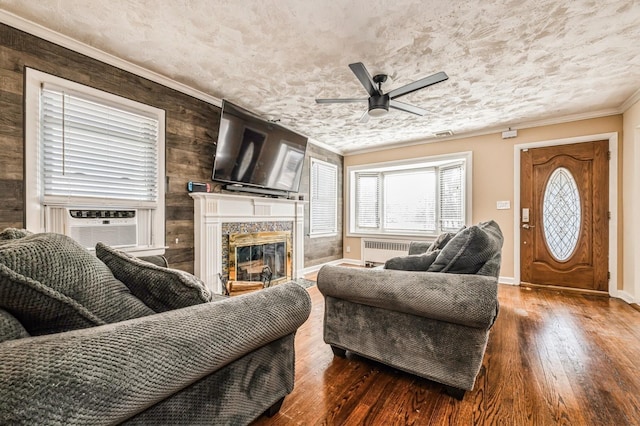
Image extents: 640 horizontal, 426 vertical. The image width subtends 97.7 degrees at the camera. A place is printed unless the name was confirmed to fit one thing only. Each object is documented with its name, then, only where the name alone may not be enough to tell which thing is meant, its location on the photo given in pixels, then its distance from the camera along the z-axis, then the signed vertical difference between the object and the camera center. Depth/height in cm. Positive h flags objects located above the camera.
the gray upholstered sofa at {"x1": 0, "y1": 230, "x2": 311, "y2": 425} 59 -35
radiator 529 -73
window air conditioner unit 229 -14
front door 374 -4
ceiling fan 227 +108
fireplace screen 342 -60
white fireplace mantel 306 -10
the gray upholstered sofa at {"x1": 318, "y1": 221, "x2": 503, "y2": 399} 153 -57
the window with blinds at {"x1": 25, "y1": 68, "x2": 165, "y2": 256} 212 +41
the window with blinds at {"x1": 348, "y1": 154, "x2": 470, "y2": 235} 484 +29
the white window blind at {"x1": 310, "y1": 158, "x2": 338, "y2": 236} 516 +27
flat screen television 319 +77
